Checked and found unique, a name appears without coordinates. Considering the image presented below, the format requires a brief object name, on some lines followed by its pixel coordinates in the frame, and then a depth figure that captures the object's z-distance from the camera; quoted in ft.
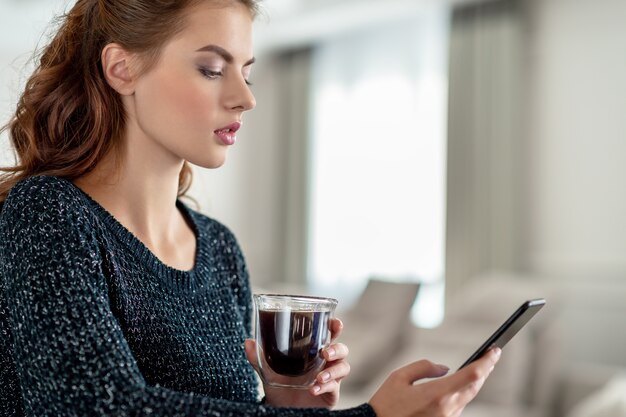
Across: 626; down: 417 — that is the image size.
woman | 3.12
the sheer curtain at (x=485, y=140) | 18.38
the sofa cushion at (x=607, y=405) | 9.55
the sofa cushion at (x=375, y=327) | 13.12
